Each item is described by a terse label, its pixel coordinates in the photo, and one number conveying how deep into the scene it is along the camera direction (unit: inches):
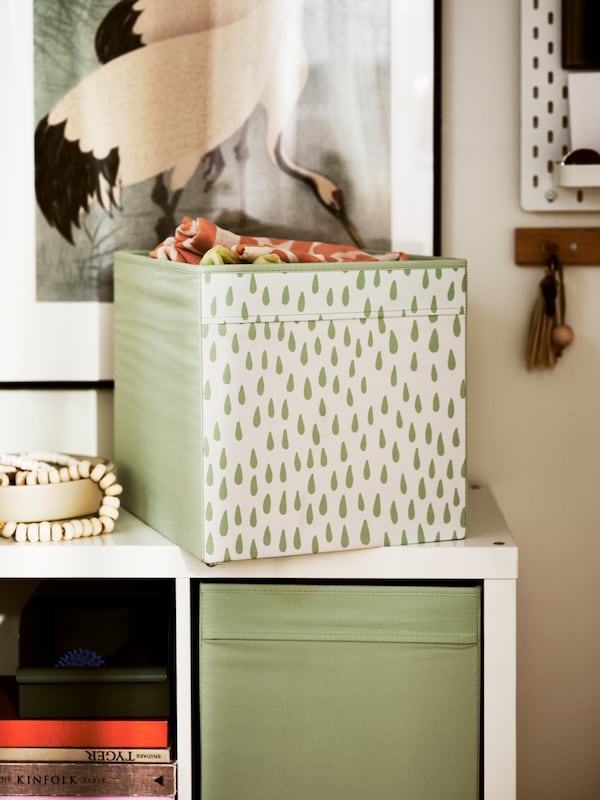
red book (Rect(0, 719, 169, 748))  82.4
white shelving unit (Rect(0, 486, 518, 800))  80.5
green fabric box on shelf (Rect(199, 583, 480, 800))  81.0
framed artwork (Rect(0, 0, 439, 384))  91.1
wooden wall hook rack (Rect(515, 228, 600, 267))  92.4
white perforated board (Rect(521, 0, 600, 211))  91.3
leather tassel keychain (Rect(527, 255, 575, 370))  91.9
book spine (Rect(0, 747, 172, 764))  82.3
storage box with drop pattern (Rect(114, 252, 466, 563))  77.4
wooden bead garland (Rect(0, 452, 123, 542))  82.7
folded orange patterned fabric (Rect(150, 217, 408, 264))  81.2
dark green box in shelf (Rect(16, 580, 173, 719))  82.6
